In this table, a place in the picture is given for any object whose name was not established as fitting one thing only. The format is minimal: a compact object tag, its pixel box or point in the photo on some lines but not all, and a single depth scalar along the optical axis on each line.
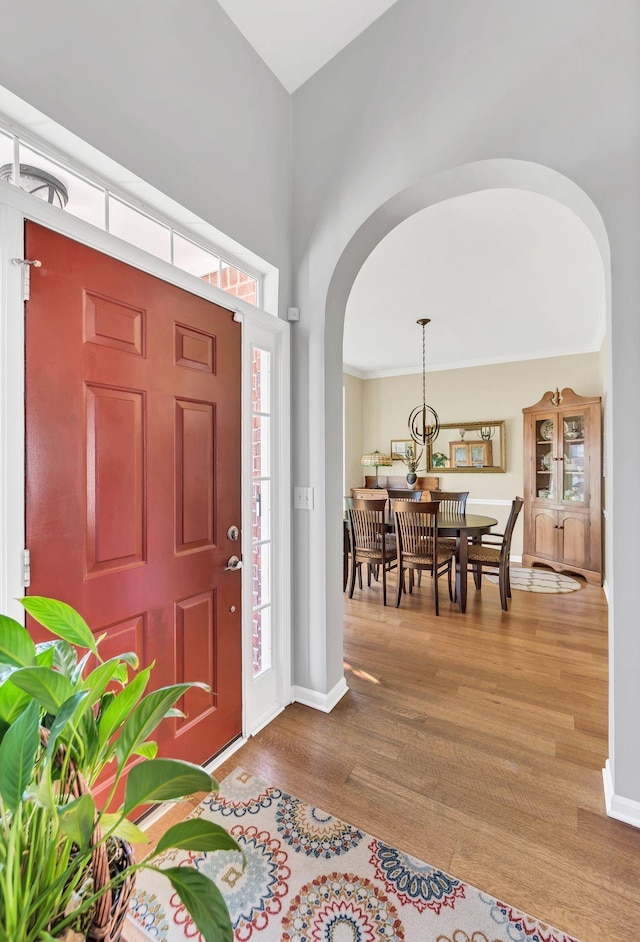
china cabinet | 4.70
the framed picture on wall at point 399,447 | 6.62
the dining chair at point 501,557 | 3.76
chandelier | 4.59
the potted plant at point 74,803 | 0.55
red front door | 1.24
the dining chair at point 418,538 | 3.71
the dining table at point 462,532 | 3.73
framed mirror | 5.92
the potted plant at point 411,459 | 4.98
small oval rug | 4.45
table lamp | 5.63
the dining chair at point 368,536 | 3.97
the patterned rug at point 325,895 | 1.19
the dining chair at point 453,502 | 4.86
